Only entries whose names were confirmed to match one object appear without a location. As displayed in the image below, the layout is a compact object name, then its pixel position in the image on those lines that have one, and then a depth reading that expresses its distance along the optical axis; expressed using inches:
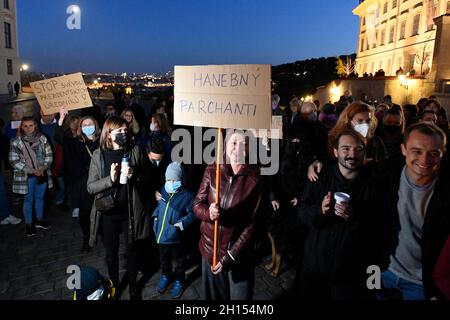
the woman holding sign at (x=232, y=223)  113.6
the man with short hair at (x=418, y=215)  90.4
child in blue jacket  150.2
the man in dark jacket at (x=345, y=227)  104.2
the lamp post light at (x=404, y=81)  820.0
